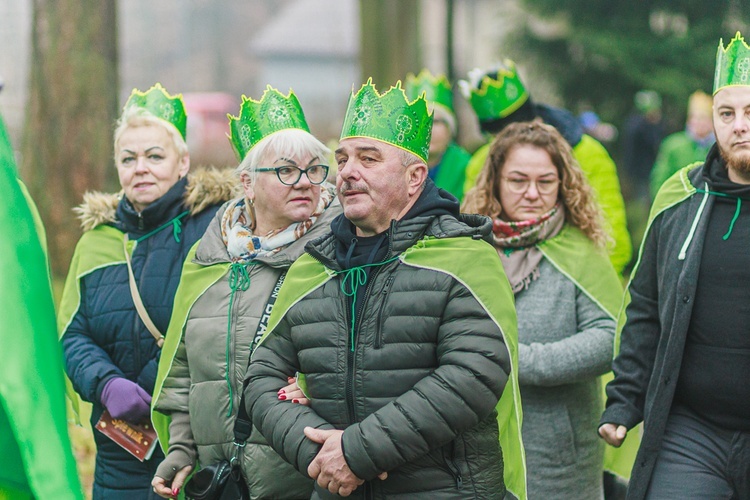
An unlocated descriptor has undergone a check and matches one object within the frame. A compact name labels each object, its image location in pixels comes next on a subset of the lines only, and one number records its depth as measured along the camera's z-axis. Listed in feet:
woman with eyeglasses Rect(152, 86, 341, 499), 26.99
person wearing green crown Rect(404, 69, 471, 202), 47.80
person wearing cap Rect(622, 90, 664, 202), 101.81
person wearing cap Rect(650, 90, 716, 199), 75.61
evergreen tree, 91.61
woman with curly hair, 30.32
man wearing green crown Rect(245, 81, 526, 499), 22.45
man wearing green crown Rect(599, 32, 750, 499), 25.13
